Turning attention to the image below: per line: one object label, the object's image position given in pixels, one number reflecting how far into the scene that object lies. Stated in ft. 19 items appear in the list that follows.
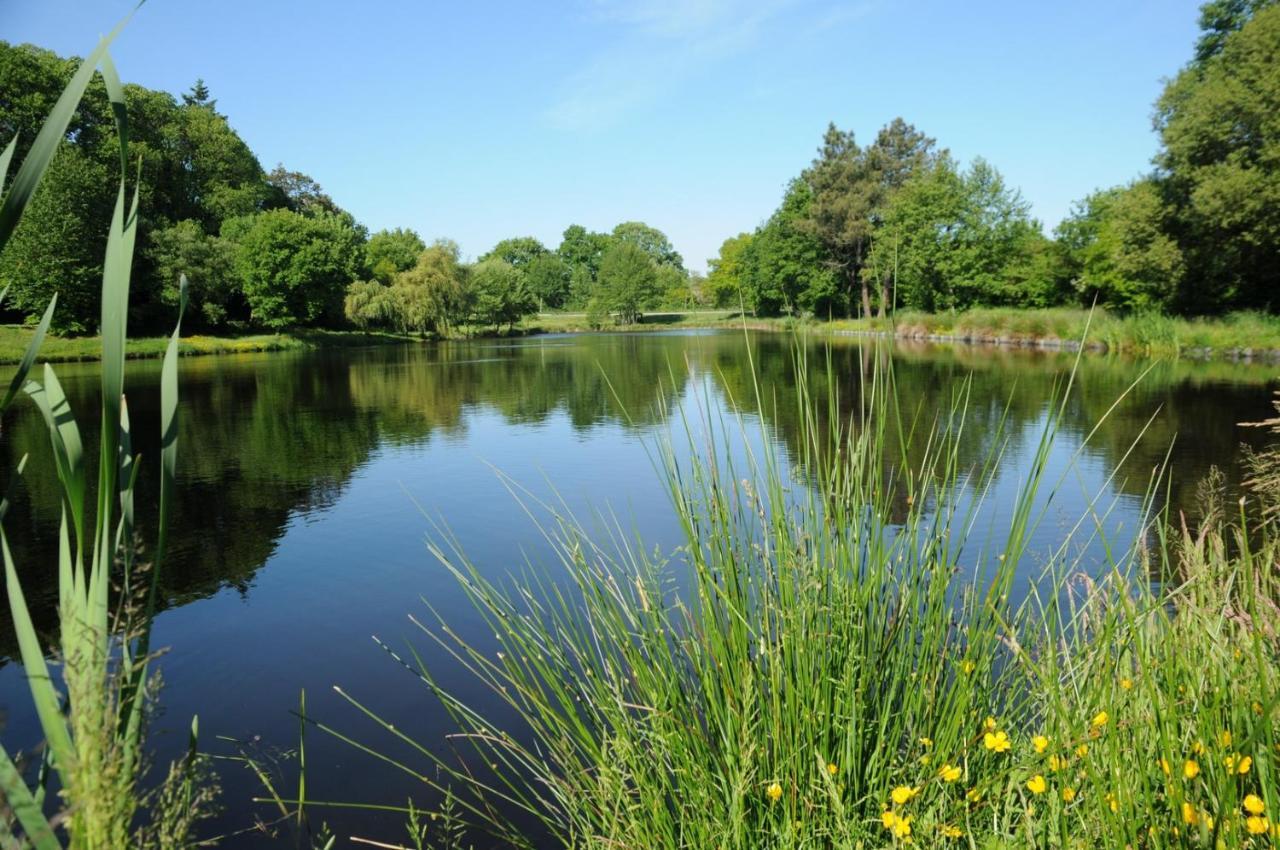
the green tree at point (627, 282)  228.02
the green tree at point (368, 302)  144.56
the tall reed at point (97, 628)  2.83
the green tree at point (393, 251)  191.83
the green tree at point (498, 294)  176.96
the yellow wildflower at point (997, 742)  6.00
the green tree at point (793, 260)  150.61
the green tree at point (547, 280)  287.48
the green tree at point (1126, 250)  78.38
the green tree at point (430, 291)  146.82
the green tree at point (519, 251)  324.80
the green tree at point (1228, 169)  67.92
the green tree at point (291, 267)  136.98
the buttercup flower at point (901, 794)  5.98
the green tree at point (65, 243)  101.40
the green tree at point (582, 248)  329.52
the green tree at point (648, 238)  319.47
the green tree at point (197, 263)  122.11
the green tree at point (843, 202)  138.92
